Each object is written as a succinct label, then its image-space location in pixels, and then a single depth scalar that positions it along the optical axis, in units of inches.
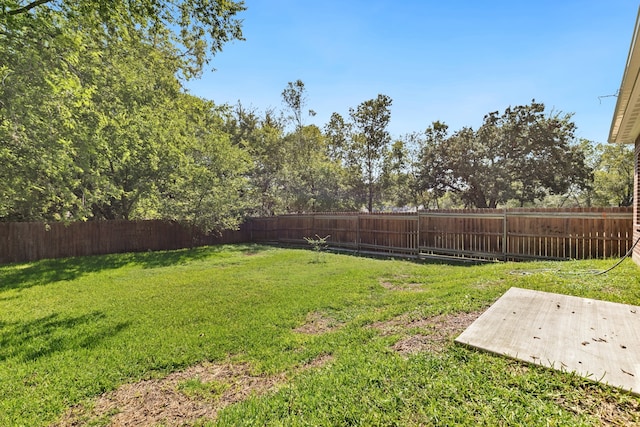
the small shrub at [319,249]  366.0
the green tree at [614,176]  747.4
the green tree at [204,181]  464.4
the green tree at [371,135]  705.6
